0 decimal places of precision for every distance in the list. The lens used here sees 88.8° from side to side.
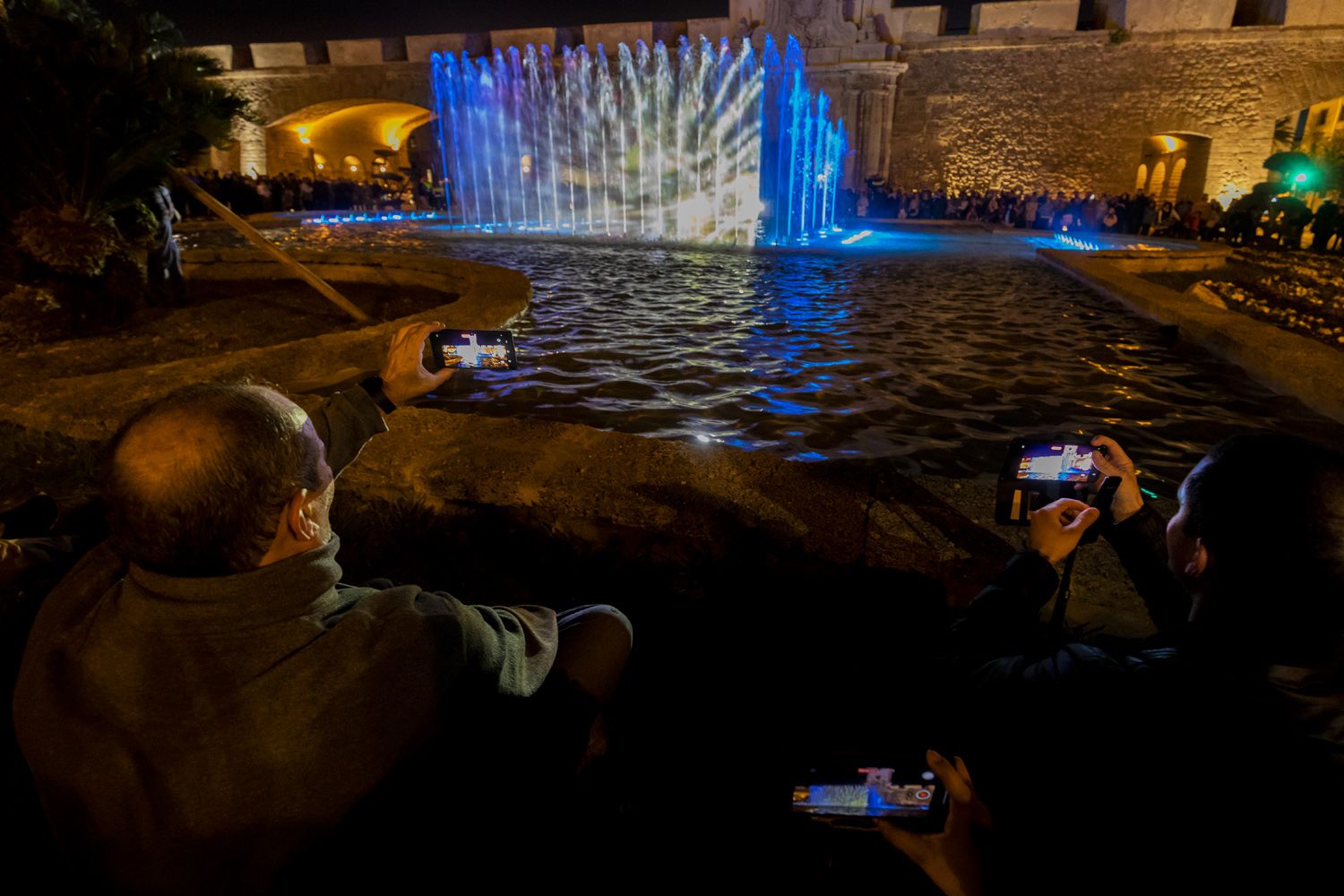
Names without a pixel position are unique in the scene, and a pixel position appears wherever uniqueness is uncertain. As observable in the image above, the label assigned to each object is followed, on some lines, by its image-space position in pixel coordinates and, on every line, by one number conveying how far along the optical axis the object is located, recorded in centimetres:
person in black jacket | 87
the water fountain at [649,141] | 1855
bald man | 85
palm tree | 478
